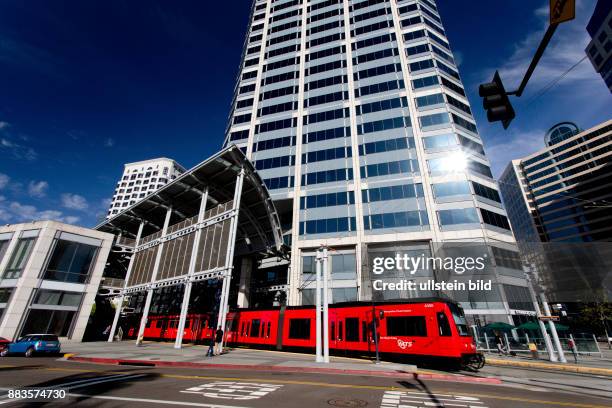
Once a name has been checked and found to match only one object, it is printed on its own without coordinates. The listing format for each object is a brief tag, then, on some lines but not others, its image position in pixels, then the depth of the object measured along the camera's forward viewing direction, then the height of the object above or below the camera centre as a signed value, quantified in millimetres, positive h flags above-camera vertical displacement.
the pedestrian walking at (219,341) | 18016 -605
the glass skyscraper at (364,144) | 32344 +23644
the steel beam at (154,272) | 24403 +5192
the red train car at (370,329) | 14289 +189
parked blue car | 16594 -996
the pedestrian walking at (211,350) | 16734 -1052
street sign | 3387 +3589
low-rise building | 23375 +3966
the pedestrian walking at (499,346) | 23188 -803
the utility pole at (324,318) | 14942 +725
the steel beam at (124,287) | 29453 +4274
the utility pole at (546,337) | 19766 -63
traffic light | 4840 +3601
